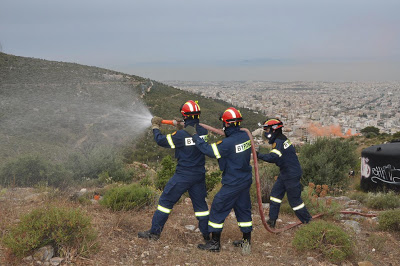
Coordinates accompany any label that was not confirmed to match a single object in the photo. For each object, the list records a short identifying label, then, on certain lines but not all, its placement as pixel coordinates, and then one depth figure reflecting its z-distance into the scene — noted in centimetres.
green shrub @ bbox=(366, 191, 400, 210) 882
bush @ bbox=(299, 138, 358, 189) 1218
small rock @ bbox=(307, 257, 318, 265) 502
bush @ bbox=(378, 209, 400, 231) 655
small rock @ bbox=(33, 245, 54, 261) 431
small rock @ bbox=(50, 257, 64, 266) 430
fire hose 541
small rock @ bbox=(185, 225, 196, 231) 638
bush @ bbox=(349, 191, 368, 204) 975
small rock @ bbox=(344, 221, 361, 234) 665
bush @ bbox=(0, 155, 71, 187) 1122
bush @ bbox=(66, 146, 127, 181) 1336
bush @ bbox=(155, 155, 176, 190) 991
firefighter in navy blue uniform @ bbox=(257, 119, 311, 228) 620
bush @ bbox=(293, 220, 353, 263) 507
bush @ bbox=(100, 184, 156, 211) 682
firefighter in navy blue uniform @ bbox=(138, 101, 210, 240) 536
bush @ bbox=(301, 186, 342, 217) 720
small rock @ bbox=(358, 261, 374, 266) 492
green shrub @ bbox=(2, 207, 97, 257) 430
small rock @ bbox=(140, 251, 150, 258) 485
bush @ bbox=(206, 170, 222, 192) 1033
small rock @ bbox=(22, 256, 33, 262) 430
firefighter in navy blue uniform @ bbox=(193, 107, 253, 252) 516
